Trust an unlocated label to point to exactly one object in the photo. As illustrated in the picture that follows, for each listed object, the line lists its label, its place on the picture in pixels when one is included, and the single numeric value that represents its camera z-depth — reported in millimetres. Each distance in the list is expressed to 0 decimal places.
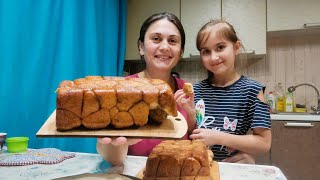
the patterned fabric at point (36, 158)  961
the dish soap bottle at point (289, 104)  2508
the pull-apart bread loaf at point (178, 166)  786
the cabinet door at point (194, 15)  2621
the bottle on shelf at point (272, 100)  2551
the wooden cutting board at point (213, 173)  820
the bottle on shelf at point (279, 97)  2553
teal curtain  1283
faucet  2455
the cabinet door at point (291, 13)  2340
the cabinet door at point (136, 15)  2809
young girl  1137
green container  1131
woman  1241
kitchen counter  2097
